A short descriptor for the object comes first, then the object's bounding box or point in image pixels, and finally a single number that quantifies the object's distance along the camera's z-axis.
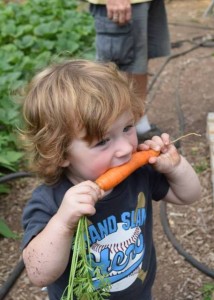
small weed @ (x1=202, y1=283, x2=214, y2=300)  2.44
